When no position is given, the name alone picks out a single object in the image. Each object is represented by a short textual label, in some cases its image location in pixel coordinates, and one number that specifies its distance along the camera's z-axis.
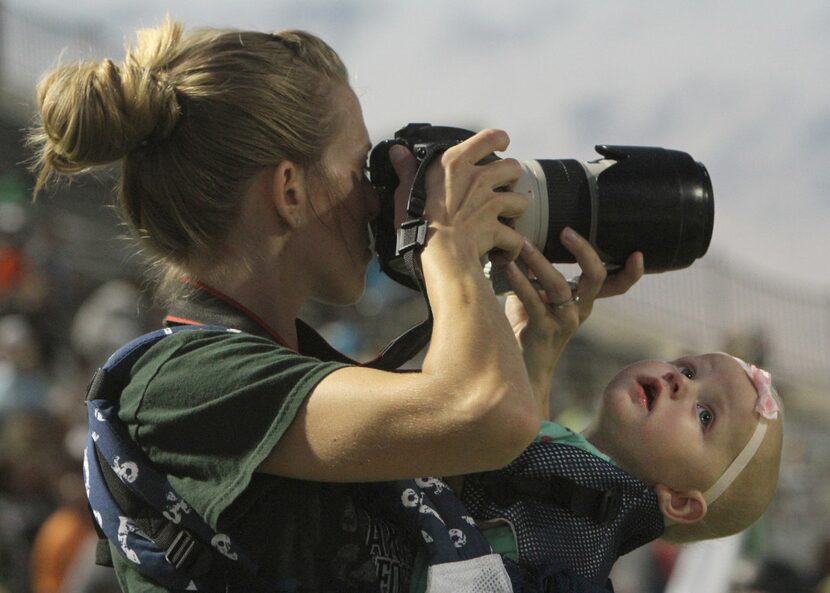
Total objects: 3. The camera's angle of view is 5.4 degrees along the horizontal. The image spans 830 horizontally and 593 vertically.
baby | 7.62
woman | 7.46
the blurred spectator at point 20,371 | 13.18
